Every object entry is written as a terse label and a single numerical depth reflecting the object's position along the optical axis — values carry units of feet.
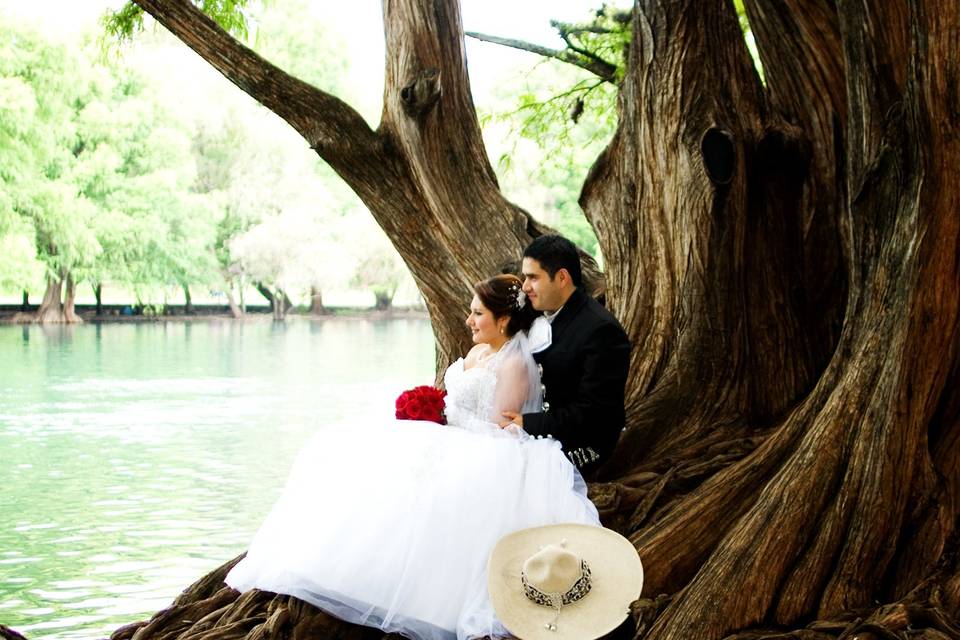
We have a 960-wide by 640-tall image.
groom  16.11
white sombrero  13.78
